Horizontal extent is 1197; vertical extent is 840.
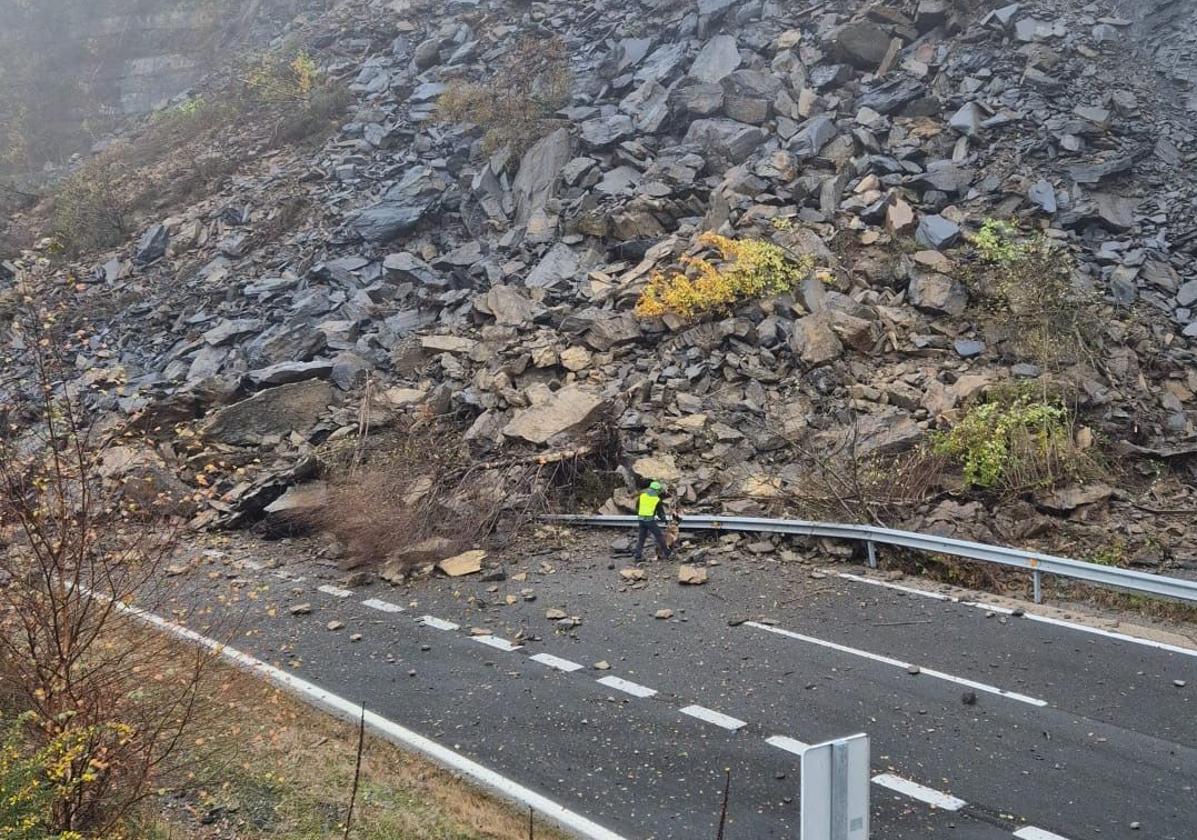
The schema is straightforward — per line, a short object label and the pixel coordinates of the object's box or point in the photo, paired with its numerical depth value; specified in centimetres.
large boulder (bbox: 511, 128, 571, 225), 2109
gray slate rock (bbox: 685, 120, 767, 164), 1991
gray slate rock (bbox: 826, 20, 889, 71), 2127
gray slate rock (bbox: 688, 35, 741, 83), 2208
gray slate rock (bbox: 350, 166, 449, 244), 2203
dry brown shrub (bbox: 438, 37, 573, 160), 2306
